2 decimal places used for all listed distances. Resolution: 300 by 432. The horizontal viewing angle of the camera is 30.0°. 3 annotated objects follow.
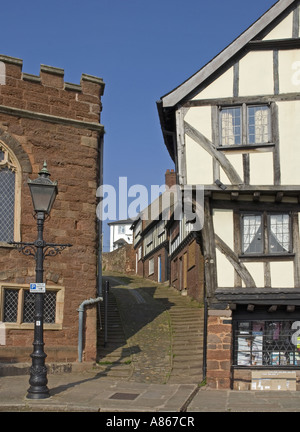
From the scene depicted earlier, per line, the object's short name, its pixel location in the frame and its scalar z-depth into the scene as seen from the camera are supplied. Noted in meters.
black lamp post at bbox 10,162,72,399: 9.76
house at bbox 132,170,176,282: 33.94
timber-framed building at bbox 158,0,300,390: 13.03
